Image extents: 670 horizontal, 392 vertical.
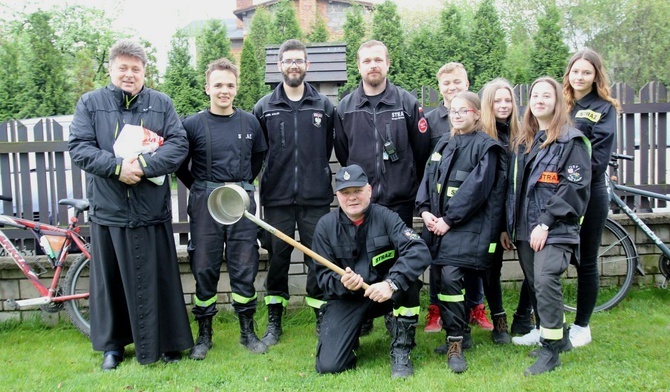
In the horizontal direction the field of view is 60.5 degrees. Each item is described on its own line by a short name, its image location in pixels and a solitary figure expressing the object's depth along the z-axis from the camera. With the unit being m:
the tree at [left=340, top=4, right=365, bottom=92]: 16.45
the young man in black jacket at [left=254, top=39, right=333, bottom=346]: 4.90
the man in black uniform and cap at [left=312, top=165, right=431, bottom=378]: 4.16
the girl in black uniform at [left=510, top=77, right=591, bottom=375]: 3.92
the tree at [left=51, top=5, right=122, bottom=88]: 22.72
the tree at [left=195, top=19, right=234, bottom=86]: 15.87
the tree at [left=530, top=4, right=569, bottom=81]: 14.23
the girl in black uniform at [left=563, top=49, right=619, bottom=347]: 4.24
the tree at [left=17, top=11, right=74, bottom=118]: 13.23
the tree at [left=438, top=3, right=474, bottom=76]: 15.70
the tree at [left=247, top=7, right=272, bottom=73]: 19.05
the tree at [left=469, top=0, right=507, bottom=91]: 15.34
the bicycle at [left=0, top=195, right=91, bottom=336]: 5.28
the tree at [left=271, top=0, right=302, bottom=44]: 17.86
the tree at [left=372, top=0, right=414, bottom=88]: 16.00
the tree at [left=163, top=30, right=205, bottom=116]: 15.70
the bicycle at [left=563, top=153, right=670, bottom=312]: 5.70
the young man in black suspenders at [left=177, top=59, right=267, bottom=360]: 4.63
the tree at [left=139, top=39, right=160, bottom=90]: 18.40
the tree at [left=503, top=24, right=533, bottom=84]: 14.80
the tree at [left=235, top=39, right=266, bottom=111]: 16.09
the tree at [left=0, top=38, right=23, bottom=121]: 13.74
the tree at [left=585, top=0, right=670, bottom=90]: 23.36
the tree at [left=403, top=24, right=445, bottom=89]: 15.91
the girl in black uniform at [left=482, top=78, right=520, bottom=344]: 4.48
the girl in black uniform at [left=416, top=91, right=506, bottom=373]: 4.25
